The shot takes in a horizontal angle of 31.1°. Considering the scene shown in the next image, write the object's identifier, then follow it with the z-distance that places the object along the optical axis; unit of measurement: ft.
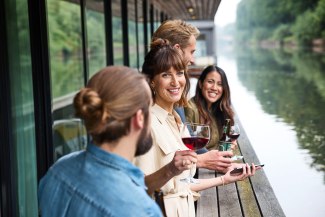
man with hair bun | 4.29
